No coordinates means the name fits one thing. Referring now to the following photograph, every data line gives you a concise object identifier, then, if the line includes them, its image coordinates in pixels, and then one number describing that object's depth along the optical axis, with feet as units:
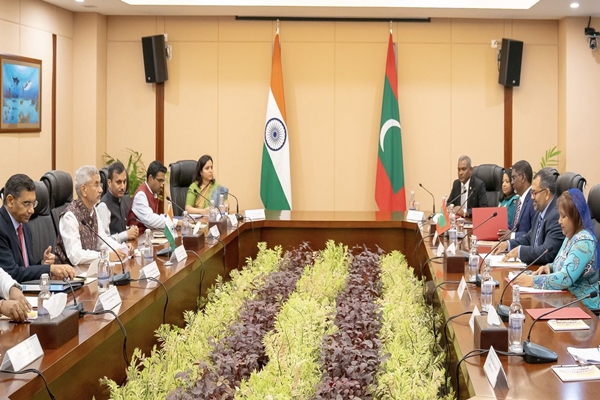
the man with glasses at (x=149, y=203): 17.88
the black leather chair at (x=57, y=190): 14.89
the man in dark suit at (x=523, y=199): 16.30
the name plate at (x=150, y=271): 11.14
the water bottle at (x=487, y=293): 8.99
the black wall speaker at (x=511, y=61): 25.43
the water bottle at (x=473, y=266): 11.28
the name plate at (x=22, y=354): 6.61
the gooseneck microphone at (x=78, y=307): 8.46
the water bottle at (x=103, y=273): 10.28
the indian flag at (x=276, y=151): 25.62
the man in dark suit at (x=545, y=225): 13.30
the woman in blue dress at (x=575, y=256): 10.91
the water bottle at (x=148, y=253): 12.75
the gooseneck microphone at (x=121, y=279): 10.73
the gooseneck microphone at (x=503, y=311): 8.63
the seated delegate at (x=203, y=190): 20.10
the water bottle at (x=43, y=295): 7.74
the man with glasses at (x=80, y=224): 12.87
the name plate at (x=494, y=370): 6.44
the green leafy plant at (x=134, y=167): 25.66
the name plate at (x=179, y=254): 13.00
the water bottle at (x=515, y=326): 7.65
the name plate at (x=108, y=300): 9.00
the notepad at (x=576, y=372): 6.80
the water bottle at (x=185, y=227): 14.87
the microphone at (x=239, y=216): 19.05
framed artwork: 21.04
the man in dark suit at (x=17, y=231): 11.02
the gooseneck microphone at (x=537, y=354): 7.27
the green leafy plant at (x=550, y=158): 25.40
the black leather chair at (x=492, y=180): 21.79
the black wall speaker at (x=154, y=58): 25.73
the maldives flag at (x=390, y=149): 25.55
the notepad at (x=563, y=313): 9.16
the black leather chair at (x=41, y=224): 14.07
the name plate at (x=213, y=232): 15.87
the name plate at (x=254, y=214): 19.57
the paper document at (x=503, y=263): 12.87
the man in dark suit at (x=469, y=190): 21.08
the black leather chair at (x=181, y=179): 21.17
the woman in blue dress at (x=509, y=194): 18.89
